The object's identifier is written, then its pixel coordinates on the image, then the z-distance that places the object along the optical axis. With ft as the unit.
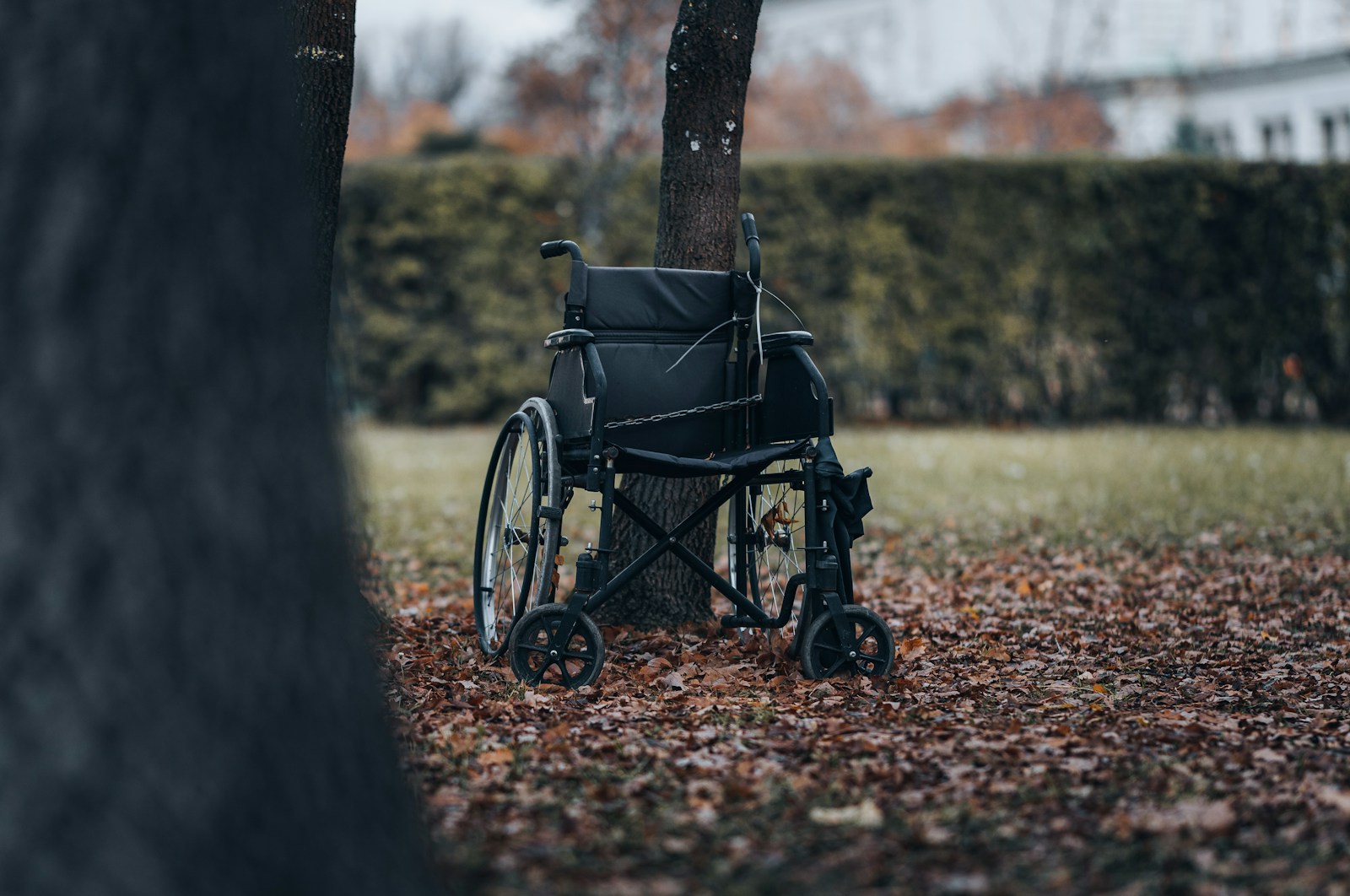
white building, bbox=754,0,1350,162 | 115.14
